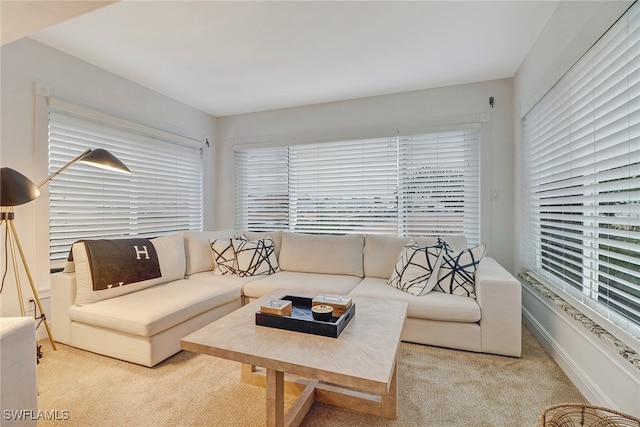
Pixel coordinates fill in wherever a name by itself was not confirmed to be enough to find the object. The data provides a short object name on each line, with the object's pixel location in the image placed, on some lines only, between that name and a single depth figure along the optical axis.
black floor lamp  1.66
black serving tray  1.40
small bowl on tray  1.47
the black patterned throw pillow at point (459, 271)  2.44
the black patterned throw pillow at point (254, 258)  3.09
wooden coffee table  1.12
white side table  1.13
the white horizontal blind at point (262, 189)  4.03
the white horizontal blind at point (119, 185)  2.56
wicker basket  1.08
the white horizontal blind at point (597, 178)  1.34
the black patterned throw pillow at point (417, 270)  2.47
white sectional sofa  2.04
